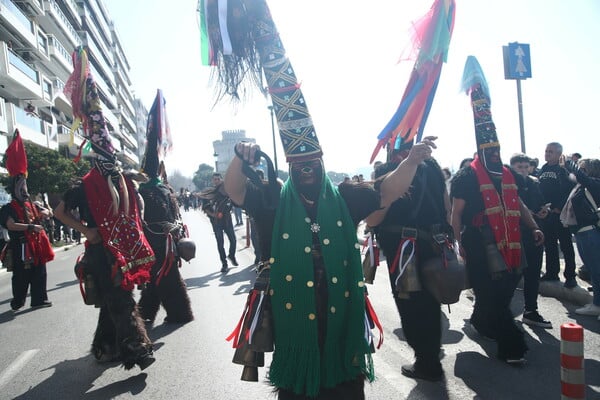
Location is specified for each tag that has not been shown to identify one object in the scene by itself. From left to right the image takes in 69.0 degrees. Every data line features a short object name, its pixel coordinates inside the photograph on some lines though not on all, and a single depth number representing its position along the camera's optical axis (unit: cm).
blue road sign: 947
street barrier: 225
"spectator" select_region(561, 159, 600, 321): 506
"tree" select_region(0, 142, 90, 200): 1844
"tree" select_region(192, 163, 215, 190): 7149
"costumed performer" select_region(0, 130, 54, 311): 711
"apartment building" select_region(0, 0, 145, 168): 2353
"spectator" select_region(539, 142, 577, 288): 623
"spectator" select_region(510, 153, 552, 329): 479
